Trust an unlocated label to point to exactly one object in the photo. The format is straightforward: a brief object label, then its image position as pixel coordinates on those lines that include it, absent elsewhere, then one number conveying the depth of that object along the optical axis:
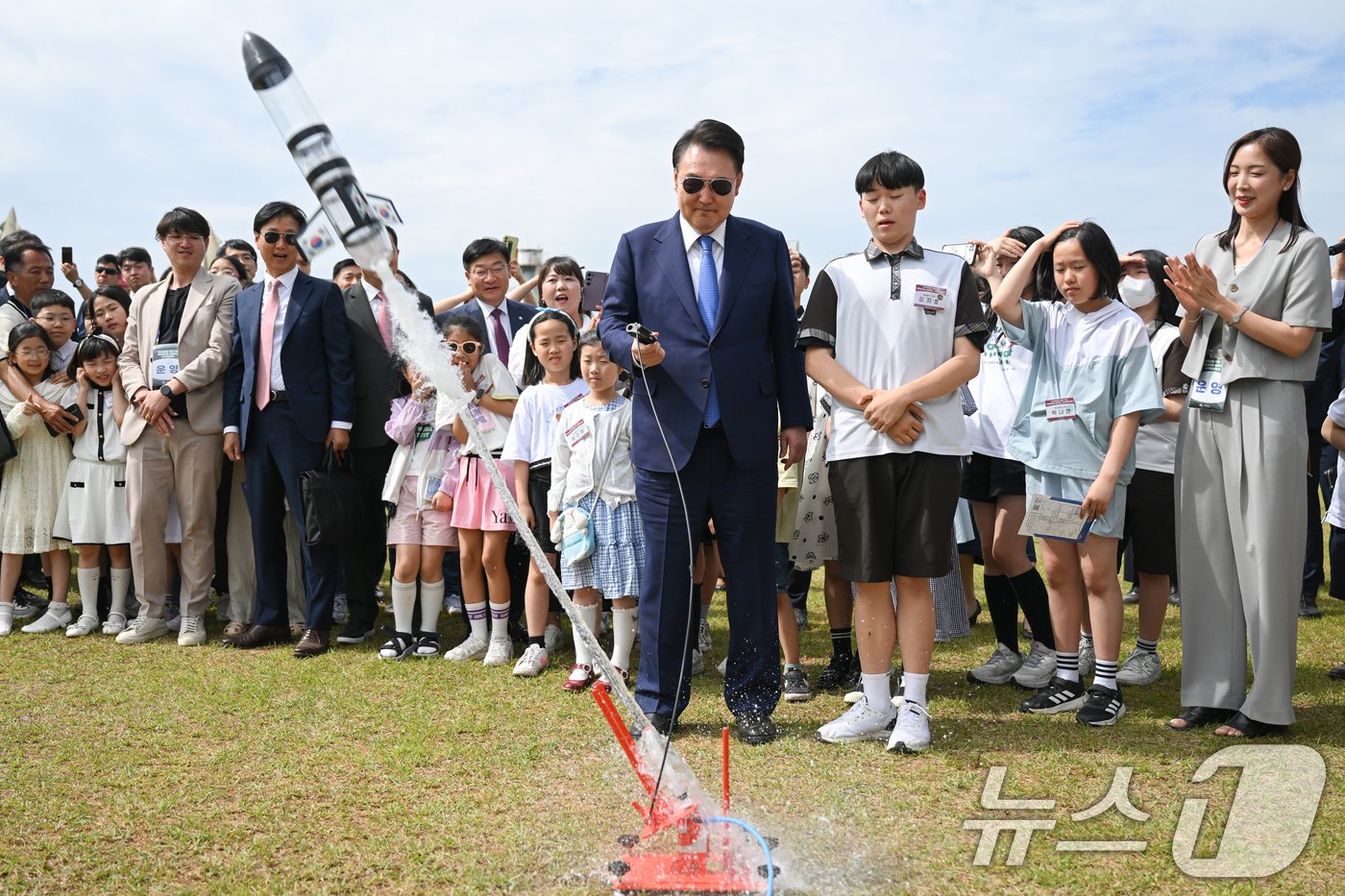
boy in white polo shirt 4.07
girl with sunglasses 5.76
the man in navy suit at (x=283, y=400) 6.06
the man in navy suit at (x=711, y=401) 4.16
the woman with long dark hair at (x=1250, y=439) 4.07
